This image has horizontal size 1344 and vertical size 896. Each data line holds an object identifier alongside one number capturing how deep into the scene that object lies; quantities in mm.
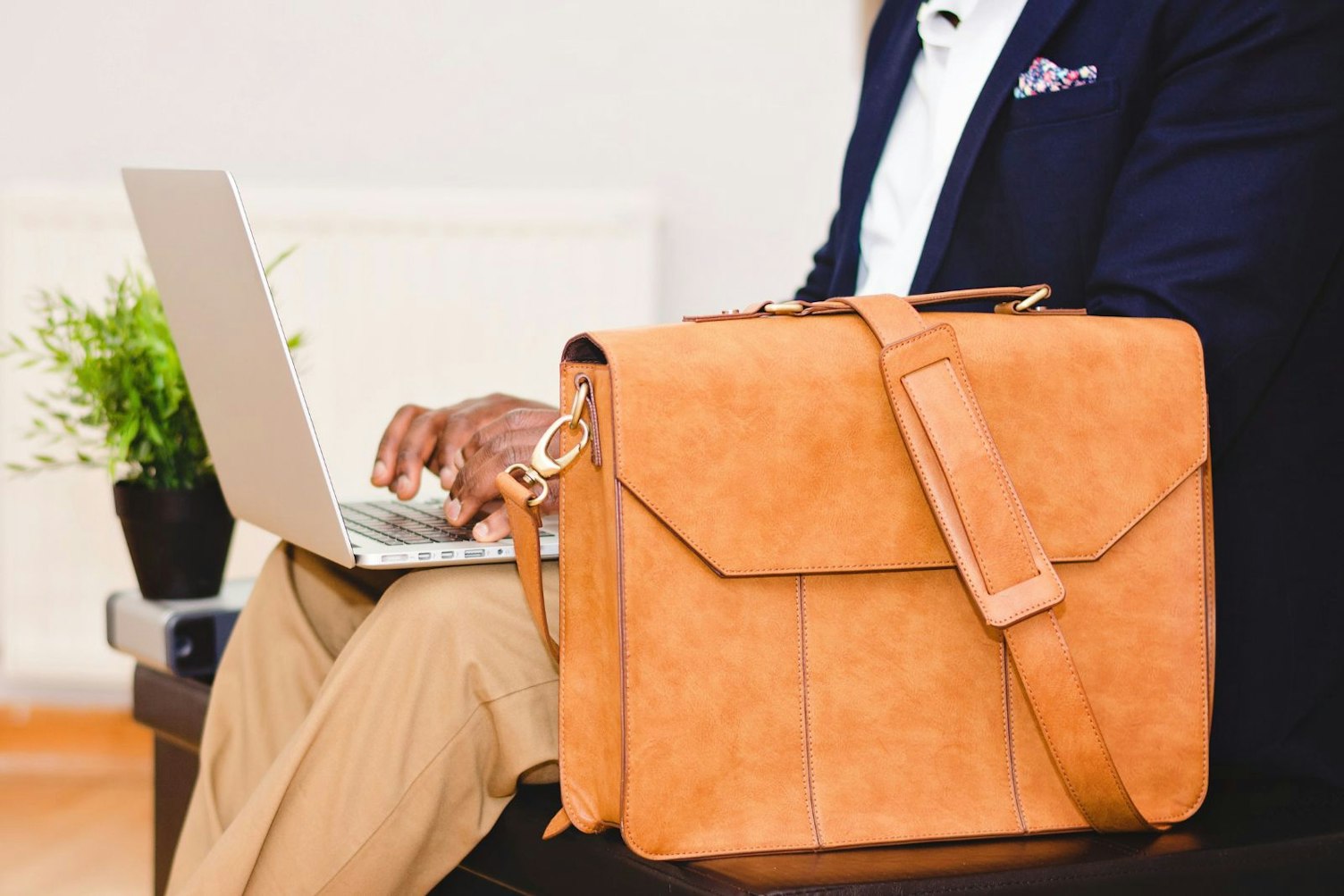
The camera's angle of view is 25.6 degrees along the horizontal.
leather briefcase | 1703
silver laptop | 1847
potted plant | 2488
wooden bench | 1682
